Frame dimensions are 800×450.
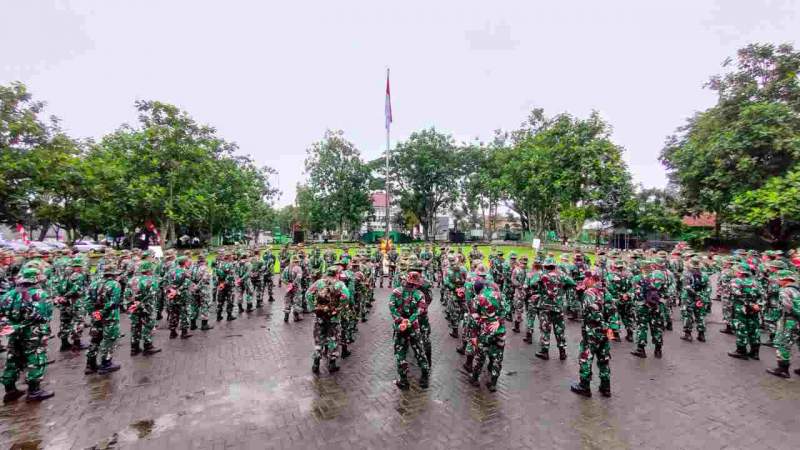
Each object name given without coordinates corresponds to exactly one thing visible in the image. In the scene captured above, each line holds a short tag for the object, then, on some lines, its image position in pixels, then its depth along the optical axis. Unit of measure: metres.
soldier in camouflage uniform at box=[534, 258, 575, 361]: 7.43
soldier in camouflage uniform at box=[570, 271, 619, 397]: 5.59
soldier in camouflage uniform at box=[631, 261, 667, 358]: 7.30
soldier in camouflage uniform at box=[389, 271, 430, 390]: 6.00
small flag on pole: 18.88
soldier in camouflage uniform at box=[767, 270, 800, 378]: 6.16
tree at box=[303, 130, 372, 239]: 46.34
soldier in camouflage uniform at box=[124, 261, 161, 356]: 7.52
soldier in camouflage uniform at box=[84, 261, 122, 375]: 6.64
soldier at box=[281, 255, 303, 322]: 10.48
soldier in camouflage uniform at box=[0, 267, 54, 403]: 5.57
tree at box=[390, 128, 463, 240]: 47.12
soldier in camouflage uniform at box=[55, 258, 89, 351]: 7.84
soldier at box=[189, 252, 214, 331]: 9.23
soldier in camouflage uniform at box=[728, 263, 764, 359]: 6.94
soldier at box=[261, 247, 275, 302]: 12.78
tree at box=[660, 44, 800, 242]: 20.92
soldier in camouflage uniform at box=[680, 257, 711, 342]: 8.44
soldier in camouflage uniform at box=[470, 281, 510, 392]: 5.78
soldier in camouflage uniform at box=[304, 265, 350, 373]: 6.52
